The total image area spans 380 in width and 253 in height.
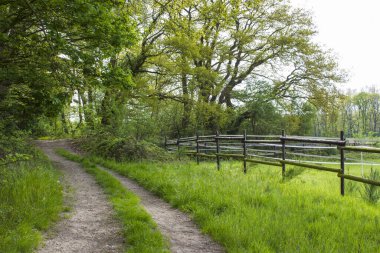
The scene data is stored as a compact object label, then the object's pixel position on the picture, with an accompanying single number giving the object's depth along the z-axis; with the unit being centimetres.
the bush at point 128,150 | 1298
